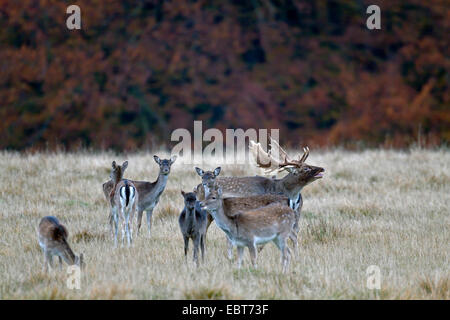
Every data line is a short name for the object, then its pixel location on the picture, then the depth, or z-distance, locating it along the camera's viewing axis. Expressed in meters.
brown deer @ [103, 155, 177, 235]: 19.31
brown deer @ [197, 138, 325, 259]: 18.78
